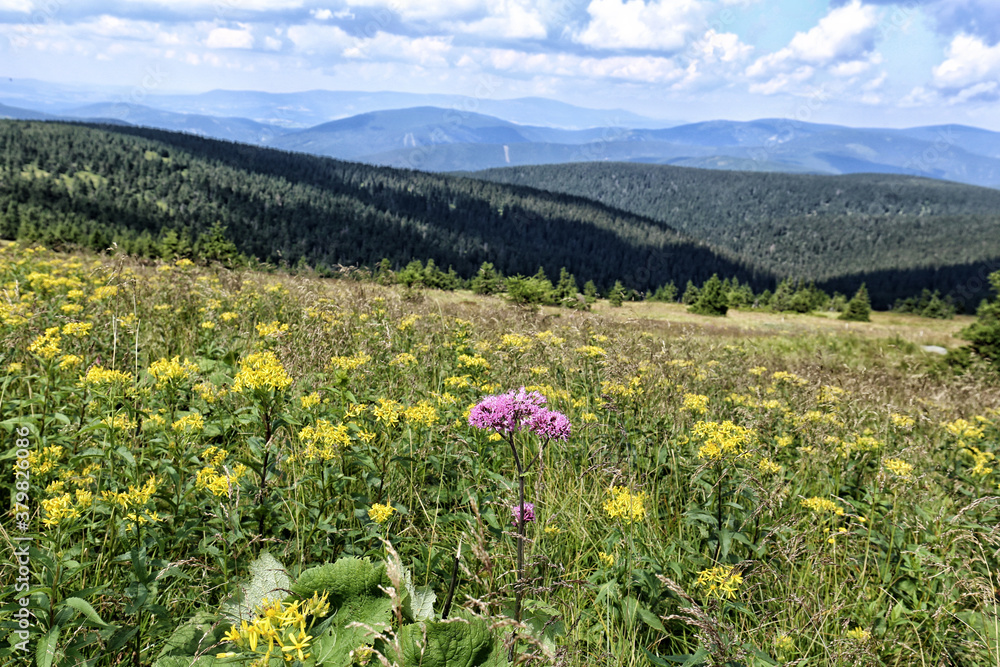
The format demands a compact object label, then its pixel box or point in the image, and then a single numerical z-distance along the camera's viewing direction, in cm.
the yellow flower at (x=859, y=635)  214
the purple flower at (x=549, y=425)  228
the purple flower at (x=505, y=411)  217
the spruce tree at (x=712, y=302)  5719
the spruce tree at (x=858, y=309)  6562
